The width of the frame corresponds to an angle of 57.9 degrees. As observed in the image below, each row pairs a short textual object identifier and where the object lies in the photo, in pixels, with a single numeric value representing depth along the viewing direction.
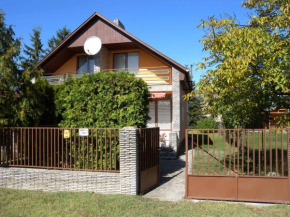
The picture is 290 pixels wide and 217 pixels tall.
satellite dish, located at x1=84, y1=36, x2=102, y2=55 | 16.38
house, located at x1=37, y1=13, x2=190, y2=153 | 16.02
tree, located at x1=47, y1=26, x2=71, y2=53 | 39.84
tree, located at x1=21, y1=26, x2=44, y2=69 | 39.05
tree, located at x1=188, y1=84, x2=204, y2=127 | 40.81
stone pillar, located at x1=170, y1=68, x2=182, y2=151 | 15.72
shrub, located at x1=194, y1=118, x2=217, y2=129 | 28.68
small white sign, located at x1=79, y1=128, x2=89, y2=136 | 8.25
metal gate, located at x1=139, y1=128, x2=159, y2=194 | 7.95
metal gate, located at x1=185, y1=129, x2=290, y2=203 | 6.92
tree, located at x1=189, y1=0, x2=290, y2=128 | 6.96
